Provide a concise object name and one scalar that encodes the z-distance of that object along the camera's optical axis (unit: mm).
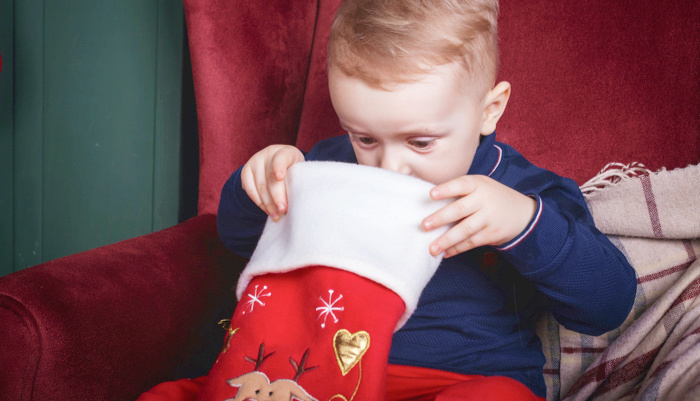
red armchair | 575
